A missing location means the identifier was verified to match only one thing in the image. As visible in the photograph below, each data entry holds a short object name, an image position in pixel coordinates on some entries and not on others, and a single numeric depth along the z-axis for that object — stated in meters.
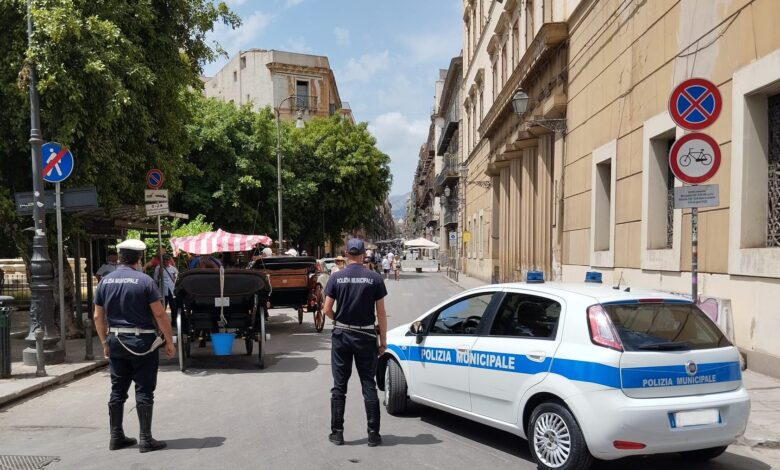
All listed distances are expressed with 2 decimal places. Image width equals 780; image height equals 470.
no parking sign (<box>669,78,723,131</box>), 7.13
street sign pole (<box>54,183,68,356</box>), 9.63
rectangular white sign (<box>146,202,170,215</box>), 11.02
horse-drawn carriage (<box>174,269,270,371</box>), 9.55
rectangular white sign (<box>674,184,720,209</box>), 6.96
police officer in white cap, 5.63
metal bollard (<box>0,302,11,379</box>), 8.35
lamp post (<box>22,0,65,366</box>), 9.48
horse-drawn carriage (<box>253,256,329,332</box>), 14.19
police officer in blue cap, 5.69
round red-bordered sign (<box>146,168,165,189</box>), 11.66
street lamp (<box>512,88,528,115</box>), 19.22
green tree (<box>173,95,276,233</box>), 31.11
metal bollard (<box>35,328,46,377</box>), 8.77
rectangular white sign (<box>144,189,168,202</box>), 11.00
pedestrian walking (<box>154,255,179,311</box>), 13.12
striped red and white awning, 14.85
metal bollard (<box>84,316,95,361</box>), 9.61
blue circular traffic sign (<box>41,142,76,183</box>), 9.46
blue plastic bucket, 9.48
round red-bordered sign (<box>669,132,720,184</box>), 6.96
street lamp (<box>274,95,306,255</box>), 30.07
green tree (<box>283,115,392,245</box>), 37.62
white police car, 4.53
